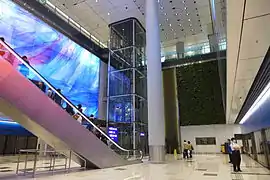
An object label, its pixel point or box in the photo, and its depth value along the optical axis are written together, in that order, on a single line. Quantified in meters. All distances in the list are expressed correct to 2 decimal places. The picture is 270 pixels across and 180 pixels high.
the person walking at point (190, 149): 14.22
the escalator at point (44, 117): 4.93
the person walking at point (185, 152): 13.99
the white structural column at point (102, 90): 17.80
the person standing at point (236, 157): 7.19
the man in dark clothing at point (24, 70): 5.29
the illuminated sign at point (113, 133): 14.75
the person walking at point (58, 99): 6.04
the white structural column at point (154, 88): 10.32
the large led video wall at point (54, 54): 12.33
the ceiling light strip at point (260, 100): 7.68
